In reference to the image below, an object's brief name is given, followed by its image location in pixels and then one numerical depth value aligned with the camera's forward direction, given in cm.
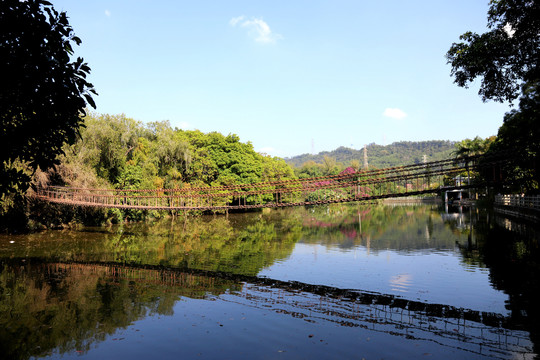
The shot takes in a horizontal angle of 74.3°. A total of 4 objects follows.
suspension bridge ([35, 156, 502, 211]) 1530
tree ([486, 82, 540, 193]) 1456
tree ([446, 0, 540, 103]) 1241
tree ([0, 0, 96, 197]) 436
